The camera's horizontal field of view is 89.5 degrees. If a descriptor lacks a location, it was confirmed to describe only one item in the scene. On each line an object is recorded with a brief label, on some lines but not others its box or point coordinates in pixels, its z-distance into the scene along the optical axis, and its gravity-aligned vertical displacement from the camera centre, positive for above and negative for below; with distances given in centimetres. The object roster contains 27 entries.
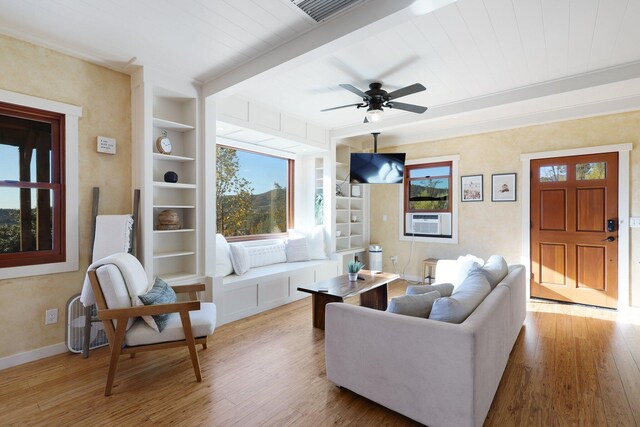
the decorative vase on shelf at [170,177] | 328 +36
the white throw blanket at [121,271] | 231 -45
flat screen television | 508 +71
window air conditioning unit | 530 -20
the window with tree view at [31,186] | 257 +22
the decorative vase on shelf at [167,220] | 325 -8
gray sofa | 166 -86
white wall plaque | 295 +63
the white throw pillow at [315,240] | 509 -45
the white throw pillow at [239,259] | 396 -58
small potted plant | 366 -66
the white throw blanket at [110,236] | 279 -21
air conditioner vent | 209 +136
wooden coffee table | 323 -79
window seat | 354 -92
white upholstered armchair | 218 -71
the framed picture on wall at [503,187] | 463 +36
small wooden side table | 510 -96
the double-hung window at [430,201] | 523 +19
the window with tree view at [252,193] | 444 +28
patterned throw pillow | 229 -65
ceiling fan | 327 +113
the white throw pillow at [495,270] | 263 -51
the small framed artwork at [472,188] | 495 +37
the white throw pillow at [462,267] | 328 -58
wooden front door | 398 -22
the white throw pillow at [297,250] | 490 -58
